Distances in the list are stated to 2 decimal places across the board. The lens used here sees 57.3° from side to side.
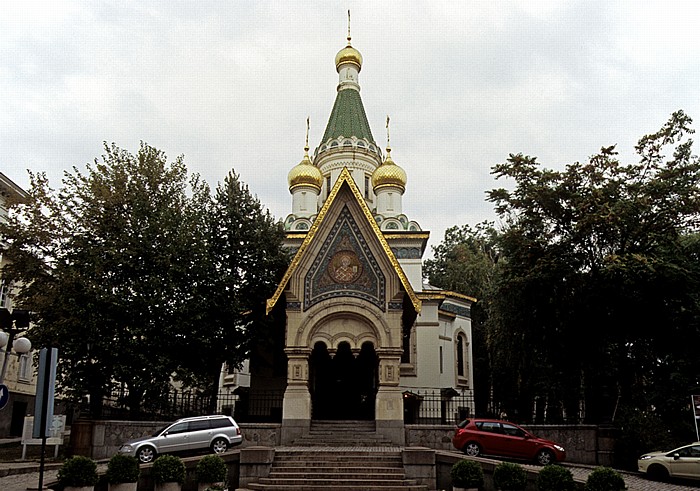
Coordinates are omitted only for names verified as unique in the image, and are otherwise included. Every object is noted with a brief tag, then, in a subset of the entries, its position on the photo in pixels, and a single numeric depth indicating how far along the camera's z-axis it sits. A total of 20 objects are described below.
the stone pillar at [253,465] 16.33
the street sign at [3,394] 9.99
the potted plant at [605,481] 13.04
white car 16.72
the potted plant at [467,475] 14.78
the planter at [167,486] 14.38
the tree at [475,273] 40.78
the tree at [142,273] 20.88
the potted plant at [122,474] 13.70
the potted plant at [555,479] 13.47
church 21.34
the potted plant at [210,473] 14.80
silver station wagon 17.38
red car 18.27
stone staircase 15.73
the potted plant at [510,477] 14.25
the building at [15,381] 27.08
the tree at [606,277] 21.28
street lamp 11.18
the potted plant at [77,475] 13.10
